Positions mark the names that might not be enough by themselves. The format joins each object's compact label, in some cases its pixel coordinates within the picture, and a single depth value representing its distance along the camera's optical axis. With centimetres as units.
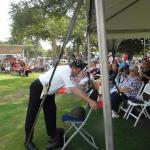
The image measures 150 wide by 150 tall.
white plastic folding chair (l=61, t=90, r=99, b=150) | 277
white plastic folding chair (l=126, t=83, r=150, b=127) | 365
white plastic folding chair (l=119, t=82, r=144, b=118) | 399
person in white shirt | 262
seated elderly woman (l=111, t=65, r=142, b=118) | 412
